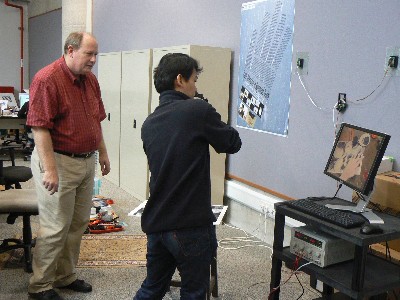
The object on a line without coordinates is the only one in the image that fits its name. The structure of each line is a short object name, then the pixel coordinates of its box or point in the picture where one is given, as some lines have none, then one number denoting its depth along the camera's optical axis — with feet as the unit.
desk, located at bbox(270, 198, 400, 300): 6.14
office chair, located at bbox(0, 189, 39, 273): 9.41
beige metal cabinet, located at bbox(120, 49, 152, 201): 14.94
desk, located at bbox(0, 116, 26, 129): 23.71
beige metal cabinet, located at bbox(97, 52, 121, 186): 17.33
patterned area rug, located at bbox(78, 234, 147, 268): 10.26
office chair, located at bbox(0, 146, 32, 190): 12.87
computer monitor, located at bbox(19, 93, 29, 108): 24.90
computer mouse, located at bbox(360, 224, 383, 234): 6.12
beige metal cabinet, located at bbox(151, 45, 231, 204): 12.67
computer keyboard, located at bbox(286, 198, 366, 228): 6.44
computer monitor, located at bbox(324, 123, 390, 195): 6.55
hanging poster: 11.12
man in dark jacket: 5.66
